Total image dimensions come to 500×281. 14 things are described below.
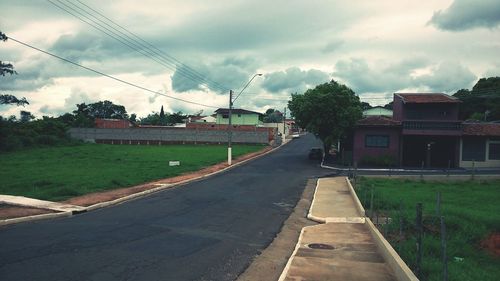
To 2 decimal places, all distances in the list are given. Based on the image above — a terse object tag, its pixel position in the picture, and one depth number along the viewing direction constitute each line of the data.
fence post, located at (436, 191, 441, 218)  13.75
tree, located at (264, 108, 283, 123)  142.20
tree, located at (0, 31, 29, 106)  55.31
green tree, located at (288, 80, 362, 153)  46.69
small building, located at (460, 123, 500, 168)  46.62
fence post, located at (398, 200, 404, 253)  12.85
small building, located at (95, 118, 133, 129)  95.57
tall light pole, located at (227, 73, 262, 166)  44.81
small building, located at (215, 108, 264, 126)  99.92
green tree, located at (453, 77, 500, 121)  83.96
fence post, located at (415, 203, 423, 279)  9.56
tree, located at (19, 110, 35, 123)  95.18
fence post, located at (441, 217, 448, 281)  8.14
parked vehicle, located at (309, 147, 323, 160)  52.72
